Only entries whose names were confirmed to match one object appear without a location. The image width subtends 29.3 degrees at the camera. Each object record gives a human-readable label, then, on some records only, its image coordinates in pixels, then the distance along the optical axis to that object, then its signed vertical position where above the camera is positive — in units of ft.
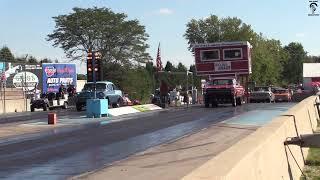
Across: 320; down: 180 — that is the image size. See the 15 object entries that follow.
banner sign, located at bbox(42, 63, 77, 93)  225.56 +7.59
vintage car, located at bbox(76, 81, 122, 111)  130.21 +0.22
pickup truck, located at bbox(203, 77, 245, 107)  132.05 -0.05
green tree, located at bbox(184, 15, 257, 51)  316.40 +33.56
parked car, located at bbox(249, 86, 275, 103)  168.76 -1.48
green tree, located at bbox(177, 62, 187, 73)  473.02 +20.46
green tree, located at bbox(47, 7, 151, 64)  254.06 +24.80
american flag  151.53 +7.47
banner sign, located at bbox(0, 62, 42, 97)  201.46 +7.23
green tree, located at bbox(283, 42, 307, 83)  468.75 +16.87
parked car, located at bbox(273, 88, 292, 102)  179.83 -1.43
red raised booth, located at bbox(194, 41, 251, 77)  136.36 +7.48
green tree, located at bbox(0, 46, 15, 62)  329.58 +23.61
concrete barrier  18.93 -2.44
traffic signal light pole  102.63 +4.37
